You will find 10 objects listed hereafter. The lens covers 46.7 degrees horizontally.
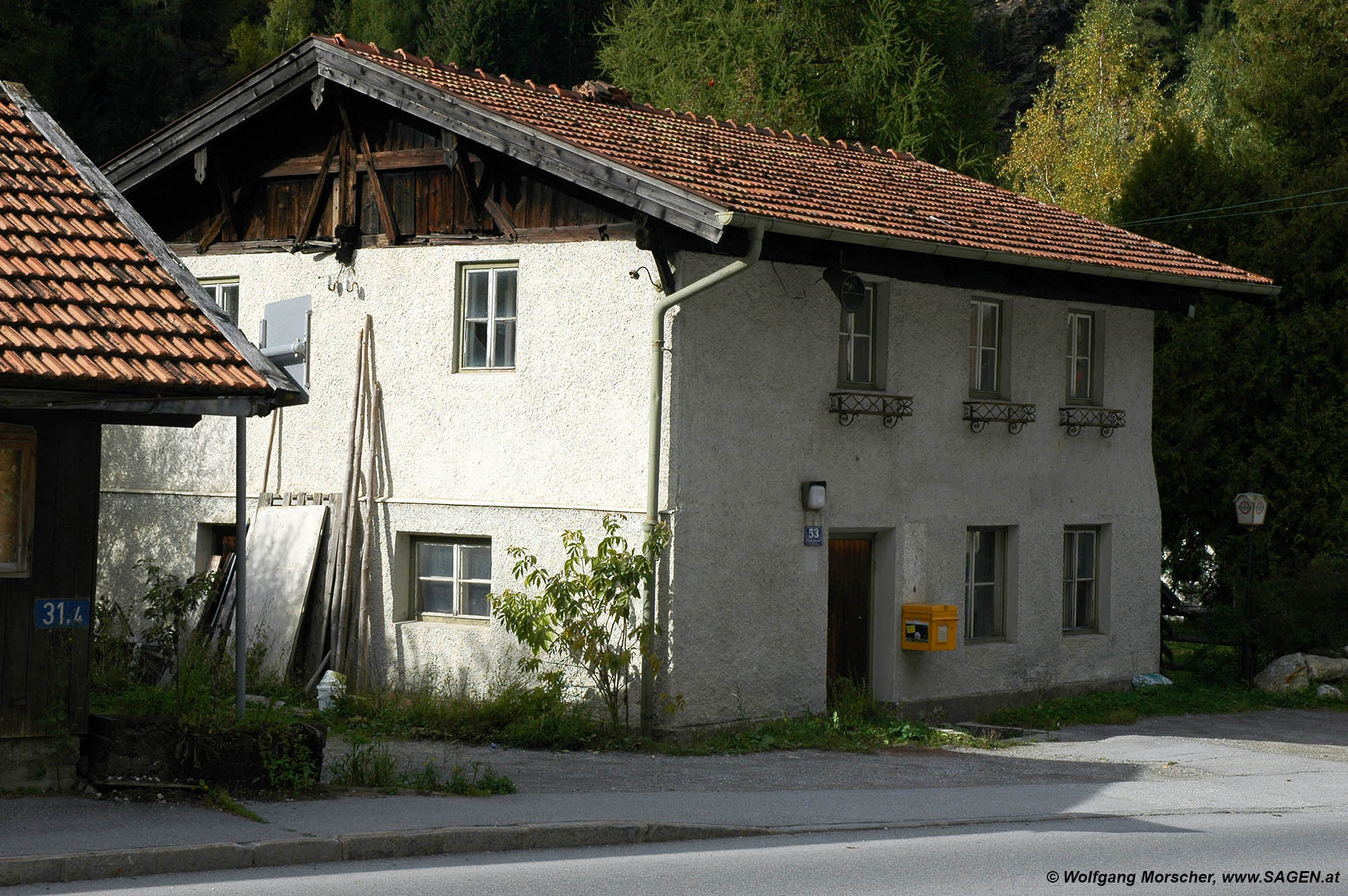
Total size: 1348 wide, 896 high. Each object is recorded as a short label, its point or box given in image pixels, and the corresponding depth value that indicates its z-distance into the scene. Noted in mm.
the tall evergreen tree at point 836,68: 35938
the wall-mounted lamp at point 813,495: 14594
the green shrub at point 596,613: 13406
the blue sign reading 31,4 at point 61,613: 9594
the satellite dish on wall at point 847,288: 14508
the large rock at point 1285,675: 19500
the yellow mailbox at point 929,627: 15461
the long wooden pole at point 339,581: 15250
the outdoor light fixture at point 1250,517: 20000
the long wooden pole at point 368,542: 15211
